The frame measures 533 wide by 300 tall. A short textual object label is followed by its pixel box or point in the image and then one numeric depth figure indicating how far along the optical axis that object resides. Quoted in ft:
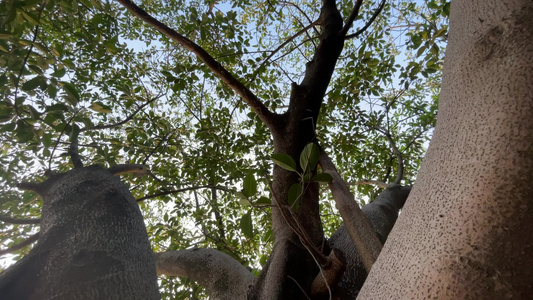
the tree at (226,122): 4.94
